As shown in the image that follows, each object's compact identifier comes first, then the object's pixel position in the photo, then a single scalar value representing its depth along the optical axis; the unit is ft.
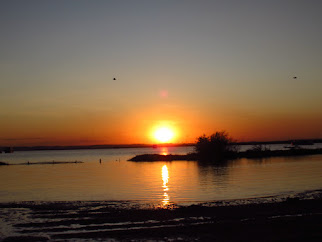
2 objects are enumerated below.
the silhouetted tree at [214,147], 363.35
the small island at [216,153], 363.97
